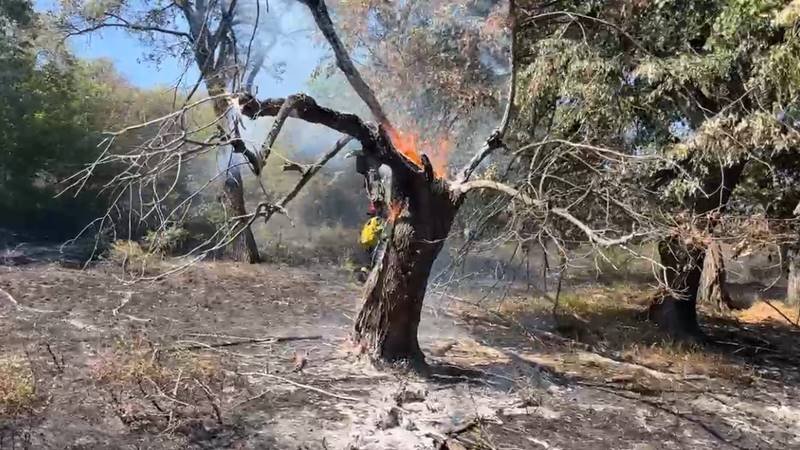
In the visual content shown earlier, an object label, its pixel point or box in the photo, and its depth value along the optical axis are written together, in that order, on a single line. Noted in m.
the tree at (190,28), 10.95
